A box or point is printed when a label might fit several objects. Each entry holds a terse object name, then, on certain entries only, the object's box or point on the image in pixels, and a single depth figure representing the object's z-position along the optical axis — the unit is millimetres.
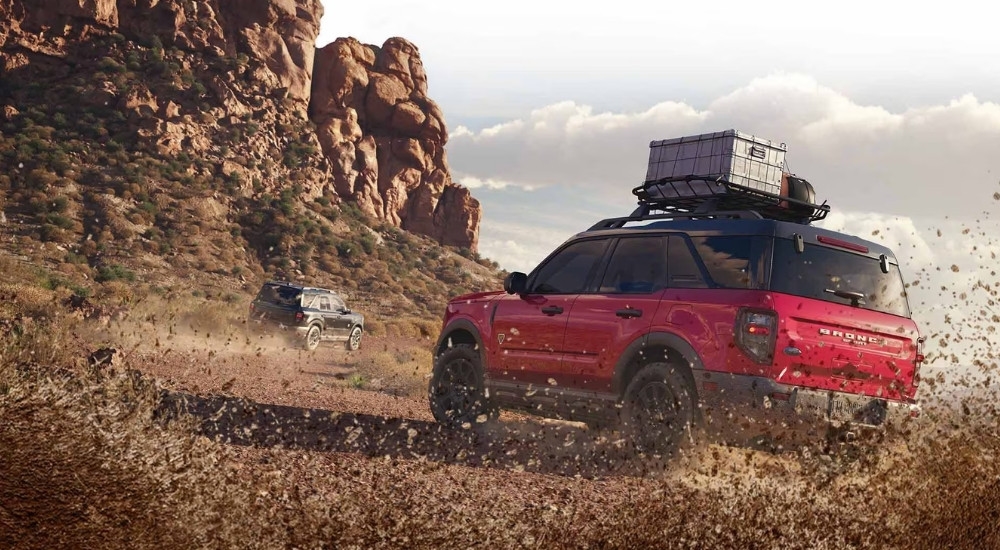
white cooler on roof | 8633
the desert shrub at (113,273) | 38344
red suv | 6320
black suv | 21703
